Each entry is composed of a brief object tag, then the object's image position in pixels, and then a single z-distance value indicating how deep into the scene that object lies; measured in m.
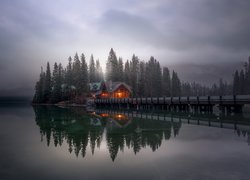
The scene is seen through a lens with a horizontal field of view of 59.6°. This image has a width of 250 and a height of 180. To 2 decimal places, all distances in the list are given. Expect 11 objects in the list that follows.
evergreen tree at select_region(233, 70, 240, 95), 87.96
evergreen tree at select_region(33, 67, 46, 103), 109.43
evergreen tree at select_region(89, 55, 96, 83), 110.69
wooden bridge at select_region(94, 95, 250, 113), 28.66
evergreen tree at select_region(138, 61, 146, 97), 88.38
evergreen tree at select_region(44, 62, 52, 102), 103.56
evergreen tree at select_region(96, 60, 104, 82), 126.21
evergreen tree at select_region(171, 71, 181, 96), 103.96
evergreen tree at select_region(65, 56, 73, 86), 94.78
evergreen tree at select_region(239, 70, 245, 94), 80.97
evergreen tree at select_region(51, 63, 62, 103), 95.69
